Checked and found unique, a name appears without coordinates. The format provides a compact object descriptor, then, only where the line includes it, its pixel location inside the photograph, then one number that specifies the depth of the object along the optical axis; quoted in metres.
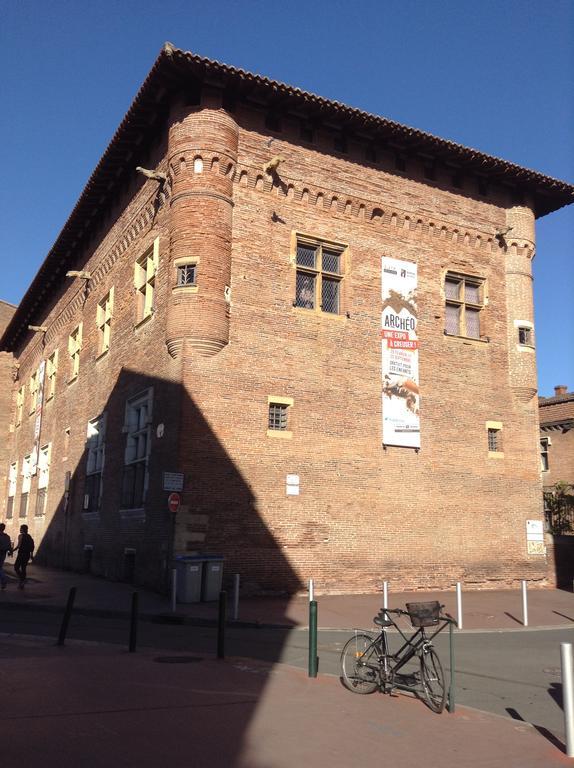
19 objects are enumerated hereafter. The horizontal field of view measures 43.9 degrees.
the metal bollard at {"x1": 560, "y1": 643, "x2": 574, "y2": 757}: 5.96
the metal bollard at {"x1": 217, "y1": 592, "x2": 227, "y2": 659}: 9.84
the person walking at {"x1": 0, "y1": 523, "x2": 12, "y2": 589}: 17.03
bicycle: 7.47
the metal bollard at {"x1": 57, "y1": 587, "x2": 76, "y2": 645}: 10.66
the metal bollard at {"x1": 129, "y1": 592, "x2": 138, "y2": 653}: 10.22
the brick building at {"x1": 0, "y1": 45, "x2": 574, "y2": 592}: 18.05
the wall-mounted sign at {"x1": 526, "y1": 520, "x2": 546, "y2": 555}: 22.17
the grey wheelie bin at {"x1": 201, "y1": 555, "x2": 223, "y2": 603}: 16.00
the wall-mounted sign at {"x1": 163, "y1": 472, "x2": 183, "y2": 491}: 16.50
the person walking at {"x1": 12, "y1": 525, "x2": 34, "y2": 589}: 19.48
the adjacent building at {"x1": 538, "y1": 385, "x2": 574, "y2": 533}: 35.31
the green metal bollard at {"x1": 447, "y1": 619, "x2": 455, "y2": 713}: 7.22
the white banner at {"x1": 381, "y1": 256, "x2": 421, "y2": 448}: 20.50
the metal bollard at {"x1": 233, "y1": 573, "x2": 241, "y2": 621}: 13.95
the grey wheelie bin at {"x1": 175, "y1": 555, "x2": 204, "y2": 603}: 15.64
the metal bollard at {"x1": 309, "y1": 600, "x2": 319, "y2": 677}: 8.68
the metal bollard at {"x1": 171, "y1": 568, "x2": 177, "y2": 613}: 14.50
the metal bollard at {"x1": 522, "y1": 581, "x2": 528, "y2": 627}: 14.51
